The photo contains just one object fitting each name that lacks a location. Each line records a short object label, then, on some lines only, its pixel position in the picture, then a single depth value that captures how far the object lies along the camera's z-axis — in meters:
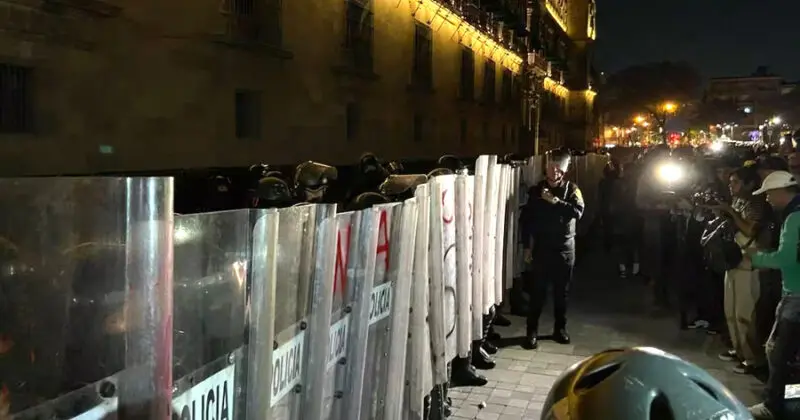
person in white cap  5.45
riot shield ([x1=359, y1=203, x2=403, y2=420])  4.02
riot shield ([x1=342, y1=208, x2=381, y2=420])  3.67
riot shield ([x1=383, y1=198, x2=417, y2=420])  4.28
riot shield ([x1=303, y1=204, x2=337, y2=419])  3.16
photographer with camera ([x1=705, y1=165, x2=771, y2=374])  6.98
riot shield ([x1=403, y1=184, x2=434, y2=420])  4.72
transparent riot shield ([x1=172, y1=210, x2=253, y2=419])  2.27
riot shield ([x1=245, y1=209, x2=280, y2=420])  2.64
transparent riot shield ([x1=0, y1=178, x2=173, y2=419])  1.71
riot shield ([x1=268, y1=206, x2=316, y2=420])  2.87
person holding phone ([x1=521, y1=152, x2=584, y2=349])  8.05
